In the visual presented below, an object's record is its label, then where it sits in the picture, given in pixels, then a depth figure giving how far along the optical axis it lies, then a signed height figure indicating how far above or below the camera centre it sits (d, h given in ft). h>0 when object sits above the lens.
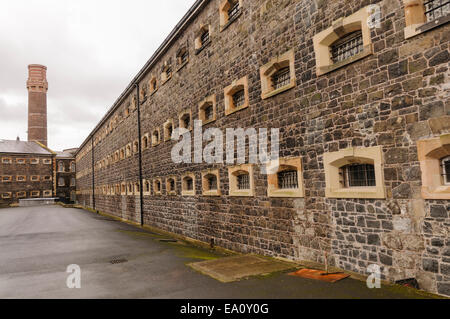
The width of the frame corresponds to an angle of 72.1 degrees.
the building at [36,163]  173.47 +16.61
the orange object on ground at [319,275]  22.04 -7.22
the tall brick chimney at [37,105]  195.52 +55.19
